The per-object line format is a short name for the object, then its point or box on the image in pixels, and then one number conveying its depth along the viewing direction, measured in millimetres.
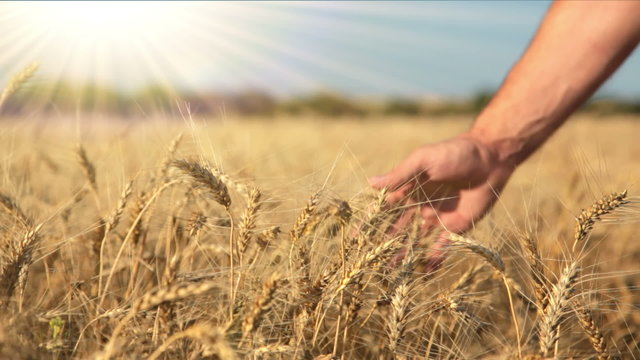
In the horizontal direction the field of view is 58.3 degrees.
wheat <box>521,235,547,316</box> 975
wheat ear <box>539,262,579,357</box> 914
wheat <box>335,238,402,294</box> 931
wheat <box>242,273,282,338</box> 790
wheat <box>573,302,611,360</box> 961
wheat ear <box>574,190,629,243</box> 1003
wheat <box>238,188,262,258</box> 940
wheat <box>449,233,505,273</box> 935
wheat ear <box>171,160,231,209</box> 895
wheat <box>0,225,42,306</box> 933
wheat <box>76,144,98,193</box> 1415
